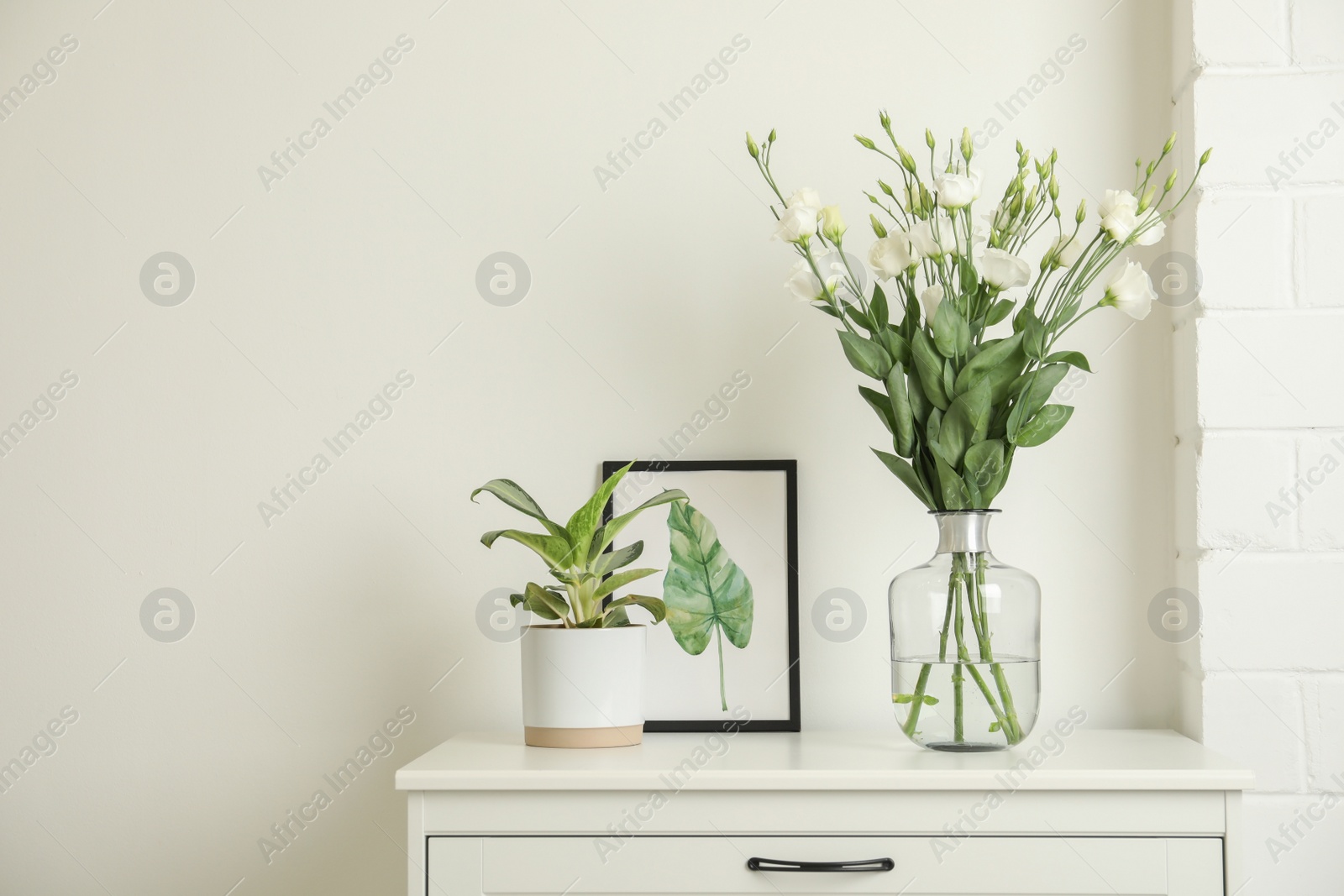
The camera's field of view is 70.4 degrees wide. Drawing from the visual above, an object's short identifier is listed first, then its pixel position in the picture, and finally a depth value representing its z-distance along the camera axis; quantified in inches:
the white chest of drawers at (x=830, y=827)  42.5
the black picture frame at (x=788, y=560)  55.6
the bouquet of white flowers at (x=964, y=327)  46.3
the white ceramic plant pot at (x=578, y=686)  48.8
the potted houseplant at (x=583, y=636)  48.8
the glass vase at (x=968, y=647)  46.6
